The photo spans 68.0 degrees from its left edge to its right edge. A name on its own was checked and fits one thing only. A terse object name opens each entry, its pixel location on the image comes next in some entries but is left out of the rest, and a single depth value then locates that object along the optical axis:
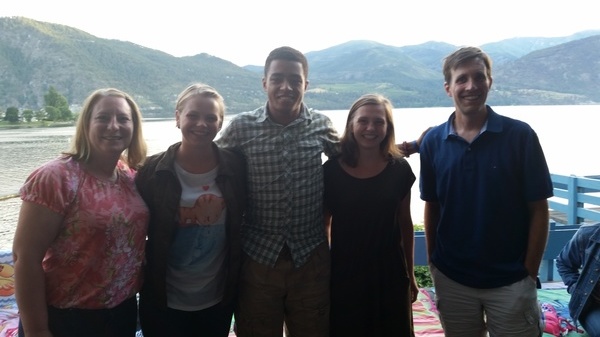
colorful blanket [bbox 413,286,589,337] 3.51
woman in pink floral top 1.92
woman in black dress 2.57
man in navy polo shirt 2.25
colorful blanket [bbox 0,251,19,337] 4.05
